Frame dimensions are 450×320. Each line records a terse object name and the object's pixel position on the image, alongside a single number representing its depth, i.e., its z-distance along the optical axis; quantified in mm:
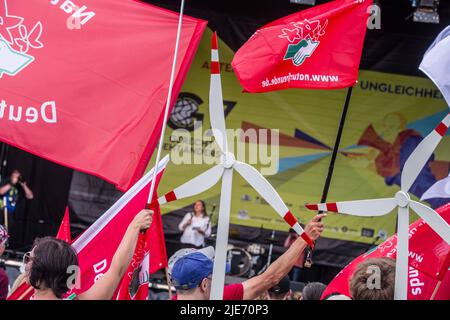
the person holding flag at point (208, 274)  3838
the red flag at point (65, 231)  5098
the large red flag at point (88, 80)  5547
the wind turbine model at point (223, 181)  4504
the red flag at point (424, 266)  4848
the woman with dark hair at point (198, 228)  11812
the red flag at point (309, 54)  5535
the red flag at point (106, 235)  4609
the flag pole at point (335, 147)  5441
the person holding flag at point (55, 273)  3463
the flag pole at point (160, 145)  4447
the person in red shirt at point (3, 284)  4605
